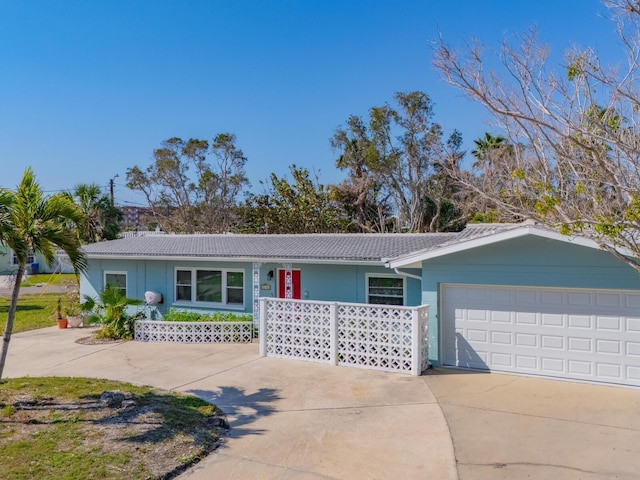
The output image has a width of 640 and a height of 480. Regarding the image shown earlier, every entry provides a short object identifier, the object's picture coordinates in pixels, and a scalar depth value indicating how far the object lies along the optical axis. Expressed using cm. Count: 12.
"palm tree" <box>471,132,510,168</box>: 1594
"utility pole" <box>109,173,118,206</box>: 4198
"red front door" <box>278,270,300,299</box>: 1416
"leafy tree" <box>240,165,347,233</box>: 3058
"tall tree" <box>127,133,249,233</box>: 3759
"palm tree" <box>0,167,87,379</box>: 719
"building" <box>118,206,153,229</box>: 4247
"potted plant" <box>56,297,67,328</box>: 1603
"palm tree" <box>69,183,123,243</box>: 2153
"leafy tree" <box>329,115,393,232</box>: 3195
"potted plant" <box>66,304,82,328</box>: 1639
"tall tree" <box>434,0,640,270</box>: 695
